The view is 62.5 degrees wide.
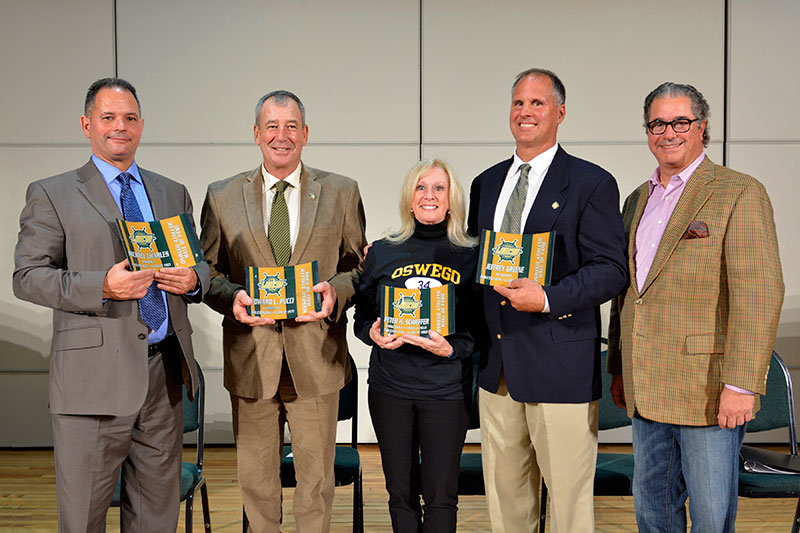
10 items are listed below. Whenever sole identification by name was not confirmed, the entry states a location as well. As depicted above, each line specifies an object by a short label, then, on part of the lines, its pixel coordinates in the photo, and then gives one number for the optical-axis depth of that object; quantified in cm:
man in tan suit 244
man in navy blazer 219
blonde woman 233
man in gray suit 212
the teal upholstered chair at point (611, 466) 261
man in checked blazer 199
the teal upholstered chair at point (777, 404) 289
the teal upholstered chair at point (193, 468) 263
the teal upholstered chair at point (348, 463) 268
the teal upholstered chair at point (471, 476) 263
